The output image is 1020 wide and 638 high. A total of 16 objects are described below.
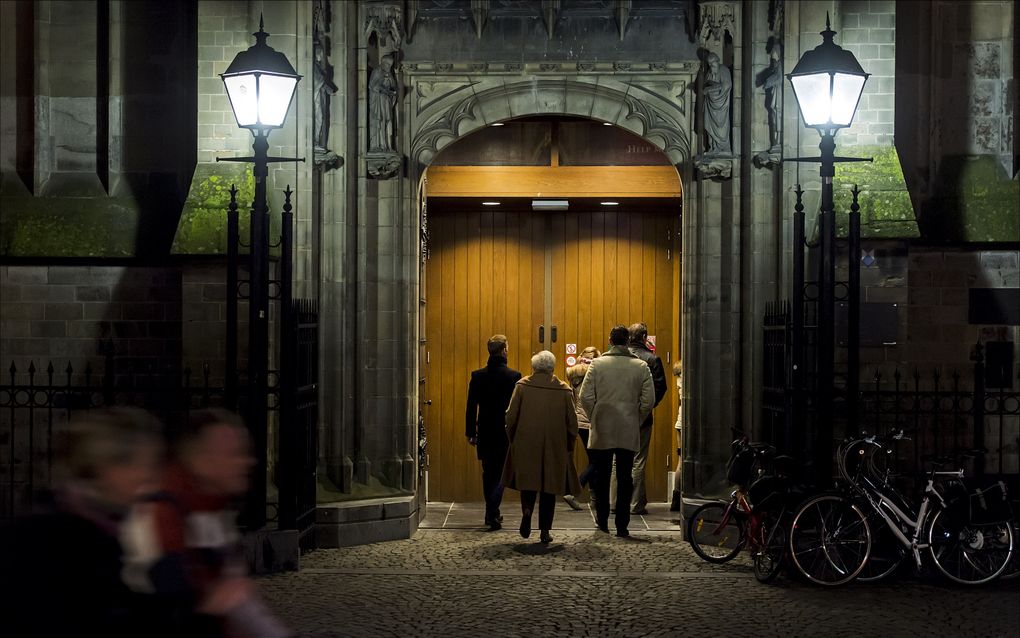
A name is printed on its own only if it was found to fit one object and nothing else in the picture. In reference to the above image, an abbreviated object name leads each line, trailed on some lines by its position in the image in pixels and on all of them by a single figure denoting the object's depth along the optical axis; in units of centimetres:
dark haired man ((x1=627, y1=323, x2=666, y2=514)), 1265
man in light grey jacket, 1155
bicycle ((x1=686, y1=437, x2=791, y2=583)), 929
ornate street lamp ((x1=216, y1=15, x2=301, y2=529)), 959
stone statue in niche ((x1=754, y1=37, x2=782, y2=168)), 1149
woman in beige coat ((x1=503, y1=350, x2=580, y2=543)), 1111
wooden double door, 1437
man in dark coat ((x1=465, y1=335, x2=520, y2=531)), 1198
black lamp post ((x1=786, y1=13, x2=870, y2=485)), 941
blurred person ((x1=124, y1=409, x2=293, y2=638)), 370
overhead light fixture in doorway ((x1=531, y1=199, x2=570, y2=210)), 1401
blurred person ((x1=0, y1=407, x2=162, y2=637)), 353
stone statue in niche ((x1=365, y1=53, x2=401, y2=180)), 1191
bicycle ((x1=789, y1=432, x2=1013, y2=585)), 912
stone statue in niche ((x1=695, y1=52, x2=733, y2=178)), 1188
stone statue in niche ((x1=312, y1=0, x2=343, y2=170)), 1150
